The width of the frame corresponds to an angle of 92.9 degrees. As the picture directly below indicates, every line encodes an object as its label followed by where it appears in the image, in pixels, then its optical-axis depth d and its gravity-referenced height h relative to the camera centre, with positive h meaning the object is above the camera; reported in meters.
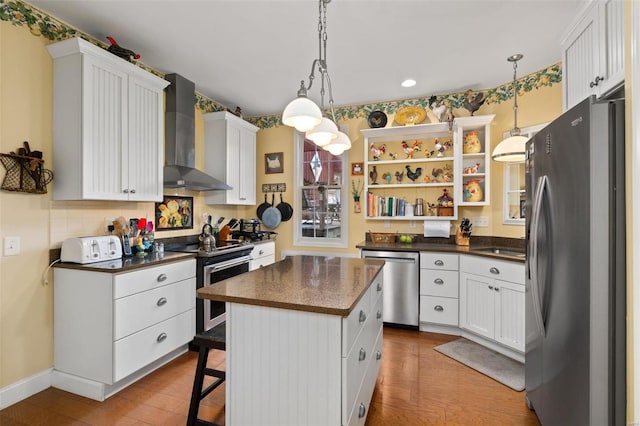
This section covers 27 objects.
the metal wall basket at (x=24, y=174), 2.00 +0.27
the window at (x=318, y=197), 4.20 +0.24
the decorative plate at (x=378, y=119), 3.78 +1.18
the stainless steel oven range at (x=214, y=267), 2.83 -0.54
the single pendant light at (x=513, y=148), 2.79 +0.61
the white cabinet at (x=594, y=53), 1.50 +0.91
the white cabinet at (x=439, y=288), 3.19 -0.80
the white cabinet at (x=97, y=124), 2.19 +0.69
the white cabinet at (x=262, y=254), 3.71 -0.53
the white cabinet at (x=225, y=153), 3.75 +0.76
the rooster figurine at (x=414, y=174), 3.79 +0.50
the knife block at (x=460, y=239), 3.49 -0.30
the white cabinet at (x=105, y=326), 2.09 -0.82
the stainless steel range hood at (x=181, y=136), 3.06 +0.81
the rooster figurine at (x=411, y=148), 3.79 +0.82
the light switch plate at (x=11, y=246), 2.00 -0.22
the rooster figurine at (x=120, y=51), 2.41 +1.32
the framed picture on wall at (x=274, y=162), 4.42 +0.75
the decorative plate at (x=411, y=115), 3.64 +1.18
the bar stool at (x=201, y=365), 1.70 -0.89
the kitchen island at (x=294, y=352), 1.29 -0.62
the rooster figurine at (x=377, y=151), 3.88 +0.81
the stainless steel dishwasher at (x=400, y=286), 3.29 -0.80
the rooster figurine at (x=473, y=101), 3.39 +1.27
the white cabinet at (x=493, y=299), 2.62 -0.80
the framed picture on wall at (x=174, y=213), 3.20 +0.00
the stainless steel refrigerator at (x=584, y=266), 1.20 -0.22
